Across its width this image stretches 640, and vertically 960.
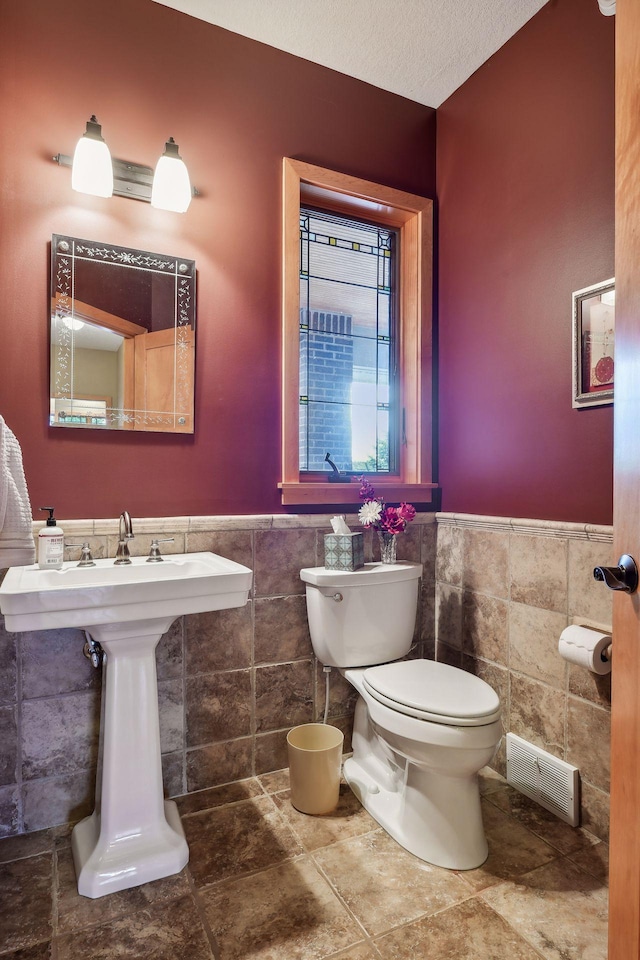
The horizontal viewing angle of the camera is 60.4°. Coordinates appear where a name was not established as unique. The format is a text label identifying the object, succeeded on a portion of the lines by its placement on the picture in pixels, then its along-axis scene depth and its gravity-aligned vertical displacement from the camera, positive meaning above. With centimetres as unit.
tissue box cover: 202 -28
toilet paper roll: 157 -50
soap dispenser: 165 -22
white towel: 146 -9
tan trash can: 179 -99
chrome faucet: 177 -20
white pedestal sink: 146 -73
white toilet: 153 -69
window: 221 +63
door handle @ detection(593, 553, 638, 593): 91 -17
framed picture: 167 +42
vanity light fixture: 174 +100
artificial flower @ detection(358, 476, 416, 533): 210 -15
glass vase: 216 -28
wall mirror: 179 +47
